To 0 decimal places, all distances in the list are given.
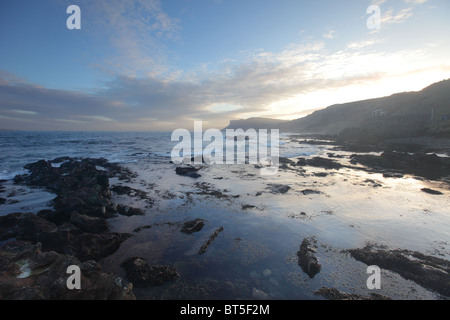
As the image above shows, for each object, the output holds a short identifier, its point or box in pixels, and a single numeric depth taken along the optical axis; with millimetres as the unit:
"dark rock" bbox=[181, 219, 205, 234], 7223
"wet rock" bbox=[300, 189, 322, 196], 11662
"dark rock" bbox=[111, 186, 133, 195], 12195
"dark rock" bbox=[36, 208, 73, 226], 7859
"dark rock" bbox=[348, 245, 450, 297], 4589
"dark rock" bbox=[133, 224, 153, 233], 7344
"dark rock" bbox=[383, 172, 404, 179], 15359
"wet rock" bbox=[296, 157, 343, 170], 19742
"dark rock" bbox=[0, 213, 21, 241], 6641
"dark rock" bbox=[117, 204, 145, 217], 8867
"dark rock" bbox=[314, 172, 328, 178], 16219
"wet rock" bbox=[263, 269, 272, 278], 4949
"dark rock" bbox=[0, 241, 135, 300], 3594
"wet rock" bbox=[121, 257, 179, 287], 4633
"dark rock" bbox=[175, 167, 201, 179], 16922
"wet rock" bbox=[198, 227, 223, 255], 5970
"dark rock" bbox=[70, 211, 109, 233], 7102
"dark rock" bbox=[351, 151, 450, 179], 16625
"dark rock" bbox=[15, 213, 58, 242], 6320
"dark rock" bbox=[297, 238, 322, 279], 5008
